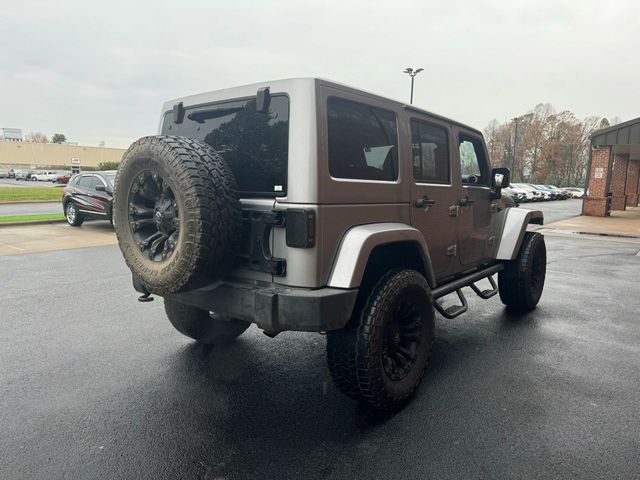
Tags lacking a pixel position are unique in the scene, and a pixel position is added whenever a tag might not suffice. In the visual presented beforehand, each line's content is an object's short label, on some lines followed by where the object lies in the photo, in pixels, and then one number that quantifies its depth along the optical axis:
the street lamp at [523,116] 66.44
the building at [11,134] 93.94
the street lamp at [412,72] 27.75
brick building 18.34
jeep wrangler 2.53
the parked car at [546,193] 39.47
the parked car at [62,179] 45.45
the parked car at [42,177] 51.03
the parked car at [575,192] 46.88
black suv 12.00
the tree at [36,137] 111.84
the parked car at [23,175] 53.08
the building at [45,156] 78.44
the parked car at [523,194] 34.62
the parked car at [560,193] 42.12
